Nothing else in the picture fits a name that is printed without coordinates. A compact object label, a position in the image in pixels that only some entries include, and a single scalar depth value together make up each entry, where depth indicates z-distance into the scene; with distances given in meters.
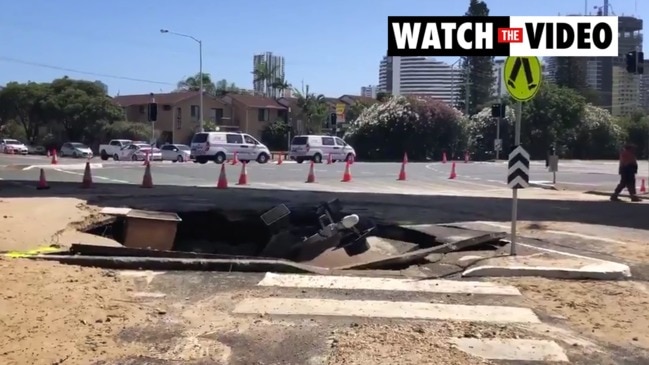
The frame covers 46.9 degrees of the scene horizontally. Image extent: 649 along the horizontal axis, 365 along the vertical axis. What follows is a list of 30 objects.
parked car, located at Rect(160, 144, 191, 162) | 52.75
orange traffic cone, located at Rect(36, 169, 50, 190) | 20.12
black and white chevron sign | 10.65
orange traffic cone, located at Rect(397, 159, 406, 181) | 30.49
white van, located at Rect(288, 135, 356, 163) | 49.47
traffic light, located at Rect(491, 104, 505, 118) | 41.94
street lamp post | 64.12
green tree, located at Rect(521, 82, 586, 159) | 69.94
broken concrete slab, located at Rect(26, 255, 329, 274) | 9.51
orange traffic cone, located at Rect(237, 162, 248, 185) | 24.94
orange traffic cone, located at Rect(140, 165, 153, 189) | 21.25
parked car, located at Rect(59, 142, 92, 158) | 62.91
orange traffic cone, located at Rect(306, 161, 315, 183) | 27.19
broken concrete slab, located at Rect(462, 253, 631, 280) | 9.46
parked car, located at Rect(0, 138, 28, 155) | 65.88
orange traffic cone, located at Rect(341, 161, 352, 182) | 28.35
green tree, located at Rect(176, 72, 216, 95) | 108.88
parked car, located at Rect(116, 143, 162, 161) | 53.00
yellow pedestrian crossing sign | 10.66
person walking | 21.28
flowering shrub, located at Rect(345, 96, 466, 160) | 66.06
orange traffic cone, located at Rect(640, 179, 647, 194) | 24.97
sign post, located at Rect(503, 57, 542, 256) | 10.64
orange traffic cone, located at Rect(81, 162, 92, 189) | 21.16
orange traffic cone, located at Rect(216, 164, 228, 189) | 22.14
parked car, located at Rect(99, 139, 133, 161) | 57.50
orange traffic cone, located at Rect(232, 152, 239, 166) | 42.59
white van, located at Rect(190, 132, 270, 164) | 44.84
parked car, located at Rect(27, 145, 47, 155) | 73.72
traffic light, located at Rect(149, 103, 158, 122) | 45.38
